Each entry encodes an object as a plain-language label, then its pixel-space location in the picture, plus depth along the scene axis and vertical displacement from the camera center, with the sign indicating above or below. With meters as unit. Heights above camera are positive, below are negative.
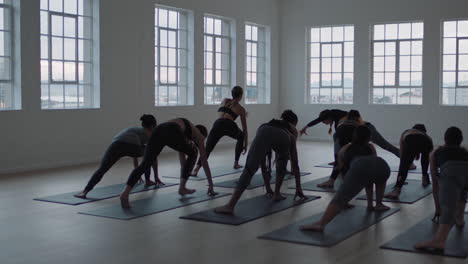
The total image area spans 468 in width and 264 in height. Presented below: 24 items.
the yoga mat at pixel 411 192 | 6.20 -0.95
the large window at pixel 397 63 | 12.63 +0.87
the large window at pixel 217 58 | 11.92 +0.90
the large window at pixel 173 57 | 10.67 +0.82
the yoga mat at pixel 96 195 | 6.06 -0.96
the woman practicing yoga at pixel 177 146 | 5.62 -0.41
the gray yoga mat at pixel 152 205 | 5.40 -0.97
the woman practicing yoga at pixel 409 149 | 6.38 -0.46
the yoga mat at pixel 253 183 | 7.12 -0.95
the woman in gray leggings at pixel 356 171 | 4.60 -0.52
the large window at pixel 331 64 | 13.38 +0.88
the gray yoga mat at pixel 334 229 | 4.46 -0.98
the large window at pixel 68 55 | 8.67 +0.69
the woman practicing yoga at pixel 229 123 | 7.56 -0.24
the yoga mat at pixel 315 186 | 6.89 -0.95
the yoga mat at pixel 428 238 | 4.11 -0.98
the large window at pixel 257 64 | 13.20 +0.86
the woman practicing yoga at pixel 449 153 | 4.34 -0.34
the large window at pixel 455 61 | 12.16 +0.88
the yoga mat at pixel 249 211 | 5.19 -0.97
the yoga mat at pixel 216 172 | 7.76 -0.93
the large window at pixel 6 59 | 8.06 +0.56
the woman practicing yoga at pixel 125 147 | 6.08 -0.44
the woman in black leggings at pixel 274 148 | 5.32 -0.41
